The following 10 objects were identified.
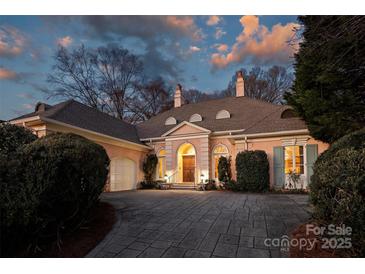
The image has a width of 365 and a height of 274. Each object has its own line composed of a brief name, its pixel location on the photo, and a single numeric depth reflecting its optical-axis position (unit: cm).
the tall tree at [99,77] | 1583
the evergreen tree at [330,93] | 471
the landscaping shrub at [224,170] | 1049
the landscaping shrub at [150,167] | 1249
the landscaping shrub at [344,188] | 238
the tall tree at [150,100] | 2028
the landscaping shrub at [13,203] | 268
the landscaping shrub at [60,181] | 298
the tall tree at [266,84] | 1702
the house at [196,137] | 933
